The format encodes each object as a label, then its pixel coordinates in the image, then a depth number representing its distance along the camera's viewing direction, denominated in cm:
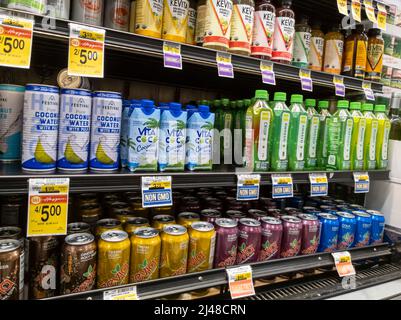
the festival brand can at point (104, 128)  99
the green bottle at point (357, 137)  156
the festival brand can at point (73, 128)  94
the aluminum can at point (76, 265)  94
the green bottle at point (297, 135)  139
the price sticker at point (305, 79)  138
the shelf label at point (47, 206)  84
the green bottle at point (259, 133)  130
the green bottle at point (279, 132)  134
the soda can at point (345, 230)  153
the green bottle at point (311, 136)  146
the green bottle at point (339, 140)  151
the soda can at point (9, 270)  84
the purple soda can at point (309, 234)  141
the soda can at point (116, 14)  111
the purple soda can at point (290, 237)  136
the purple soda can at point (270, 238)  130
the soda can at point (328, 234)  147
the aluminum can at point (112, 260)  98
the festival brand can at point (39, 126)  89
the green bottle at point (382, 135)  164
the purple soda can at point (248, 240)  125
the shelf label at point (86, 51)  89
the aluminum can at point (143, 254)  103
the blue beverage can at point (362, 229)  158
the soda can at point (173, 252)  108
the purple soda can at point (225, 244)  119
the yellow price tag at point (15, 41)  81
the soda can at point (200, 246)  113
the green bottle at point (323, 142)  153
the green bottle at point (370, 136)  160
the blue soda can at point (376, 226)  163
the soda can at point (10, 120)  95
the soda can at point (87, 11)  102
